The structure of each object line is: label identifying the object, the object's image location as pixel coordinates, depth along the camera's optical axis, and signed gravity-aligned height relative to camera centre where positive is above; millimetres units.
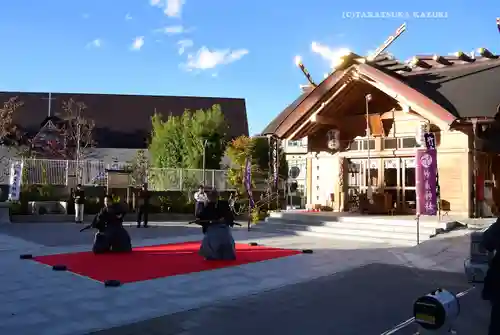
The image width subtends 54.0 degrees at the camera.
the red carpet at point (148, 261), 7645 -1207
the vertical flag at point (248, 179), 16156 +528
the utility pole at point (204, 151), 26684 +2416
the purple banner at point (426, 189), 10781 +147
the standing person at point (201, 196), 16000 -44
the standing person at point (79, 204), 16938 -336
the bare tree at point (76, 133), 28144 +3642
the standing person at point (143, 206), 16023 -376
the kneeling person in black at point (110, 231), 9750 -739
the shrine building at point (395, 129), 13914 +2097
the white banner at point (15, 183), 17531 +395
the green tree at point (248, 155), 21469 +2091
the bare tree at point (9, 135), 24166 +3169
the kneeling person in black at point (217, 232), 9031 -685
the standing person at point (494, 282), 3311 -587
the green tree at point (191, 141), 27797 +3122
